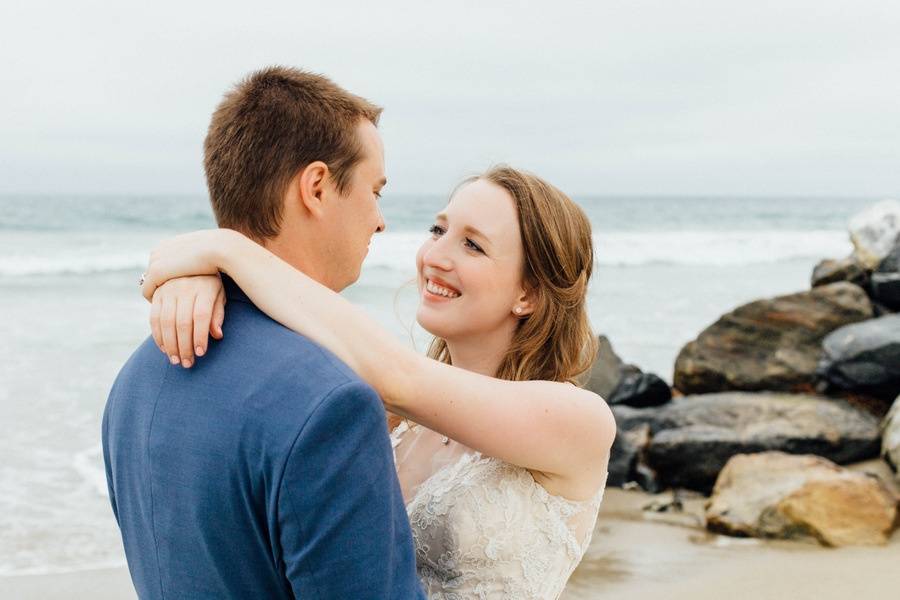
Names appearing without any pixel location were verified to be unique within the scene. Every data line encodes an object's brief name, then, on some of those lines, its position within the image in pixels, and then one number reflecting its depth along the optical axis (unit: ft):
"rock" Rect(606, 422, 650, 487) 24.97
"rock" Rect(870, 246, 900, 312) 30.99
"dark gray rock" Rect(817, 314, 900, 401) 25.93
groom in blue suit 5.63
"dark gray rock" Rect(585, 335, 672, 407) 28.66
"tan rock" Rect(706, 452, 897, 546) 20.20
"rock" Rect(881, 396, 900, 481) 23.08
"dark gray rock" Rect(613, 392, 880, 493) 24.40
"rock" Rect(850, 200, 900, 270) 34.42
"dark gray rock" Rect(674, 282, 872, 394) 27.96
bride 6.90
